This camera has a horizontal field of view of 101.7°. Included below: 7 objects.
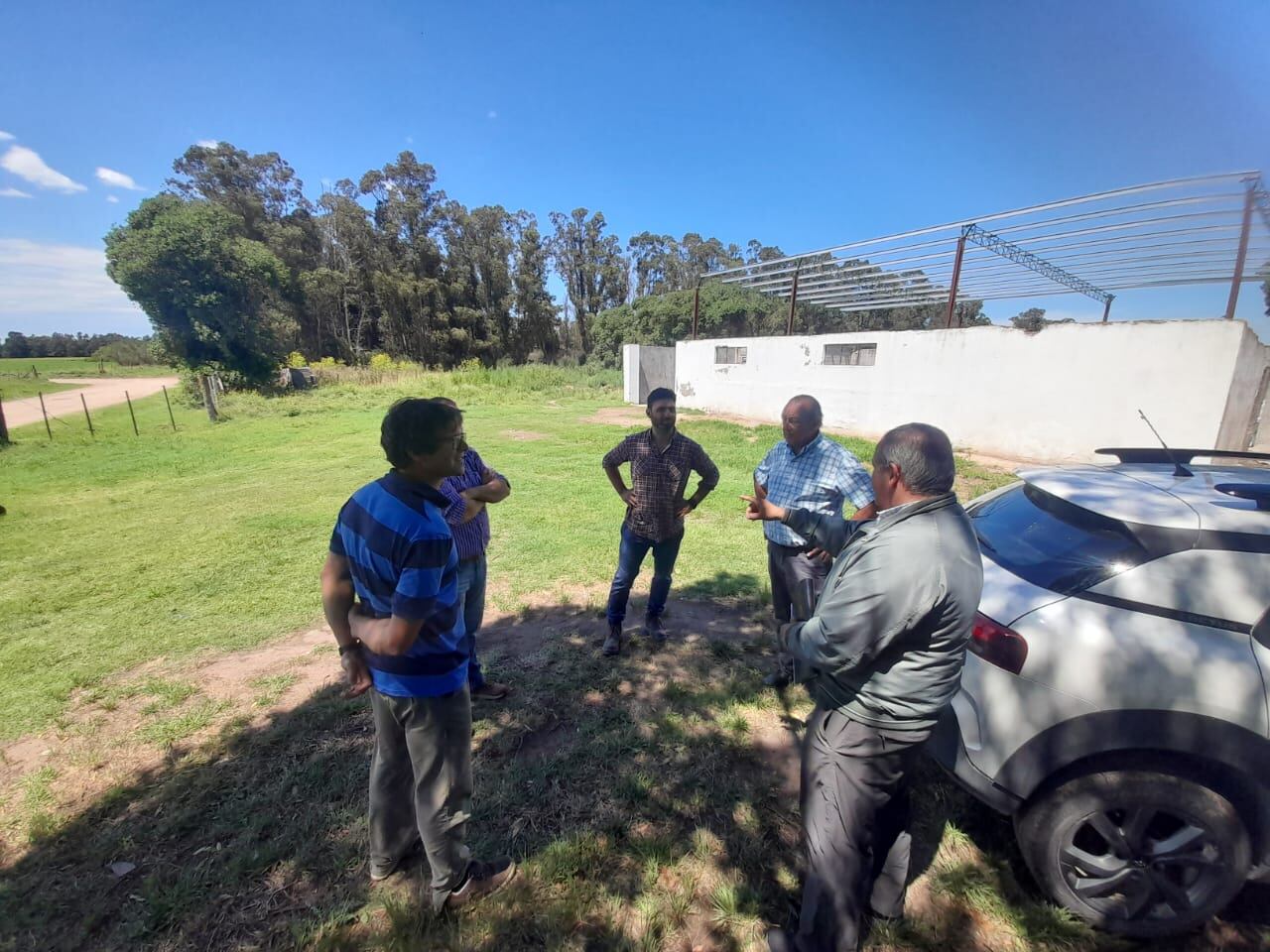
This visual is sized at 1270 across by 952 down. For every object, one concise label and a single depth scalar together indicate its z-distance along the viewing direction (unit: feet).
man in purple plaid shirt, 8.75
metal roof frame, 25.63
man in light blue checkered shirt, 9.10
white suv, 5.17
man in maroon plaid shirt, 10.84
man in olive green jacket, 4.71
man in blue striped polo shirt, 5.08
